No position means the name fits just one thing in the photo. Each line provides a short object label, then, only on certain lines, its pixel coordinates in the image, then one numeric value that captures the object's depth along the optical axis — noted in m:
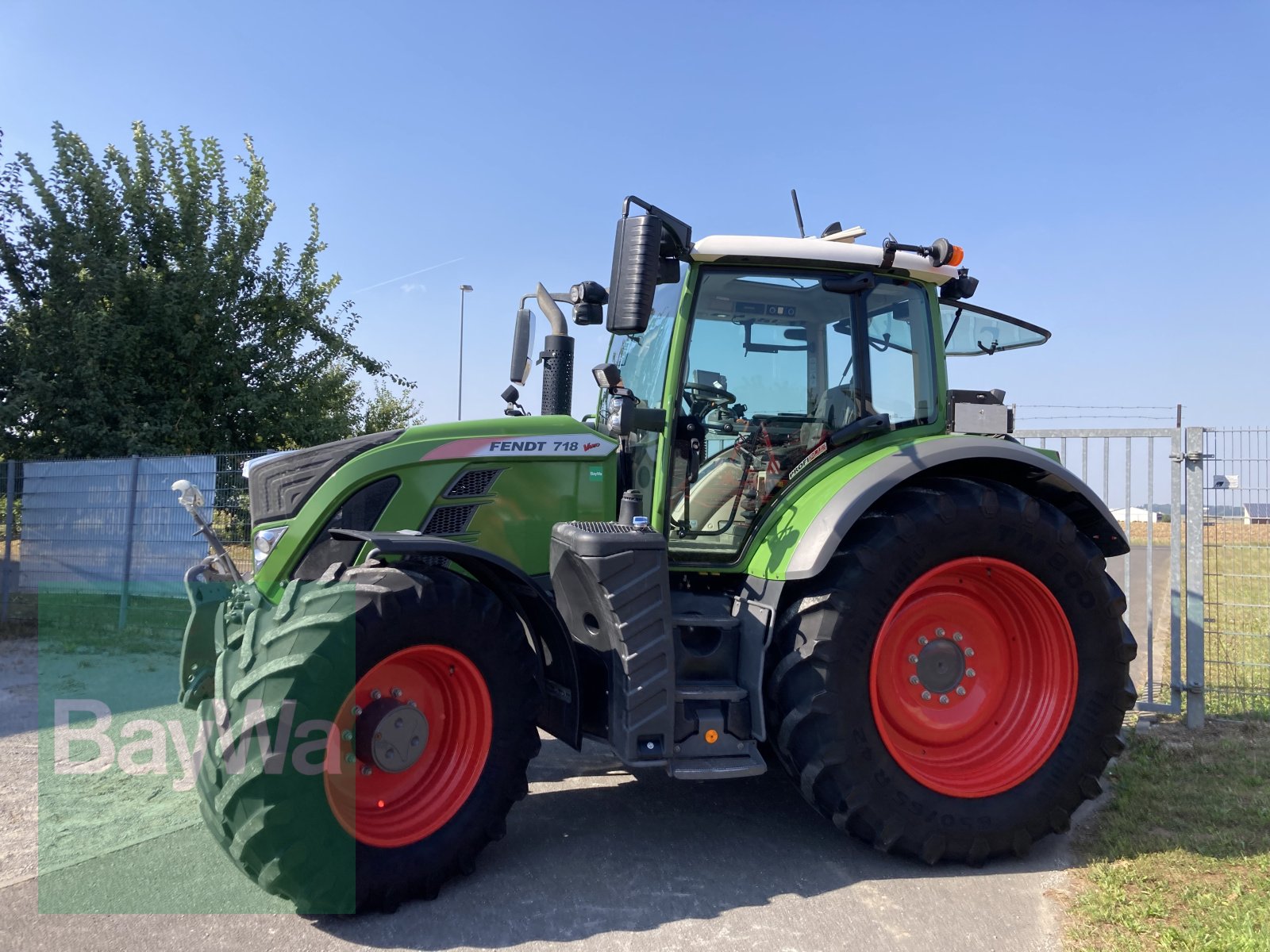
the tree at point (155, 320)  10.48
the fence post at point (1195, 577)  5.42
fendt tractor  3.01
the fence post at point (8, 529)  8.97
